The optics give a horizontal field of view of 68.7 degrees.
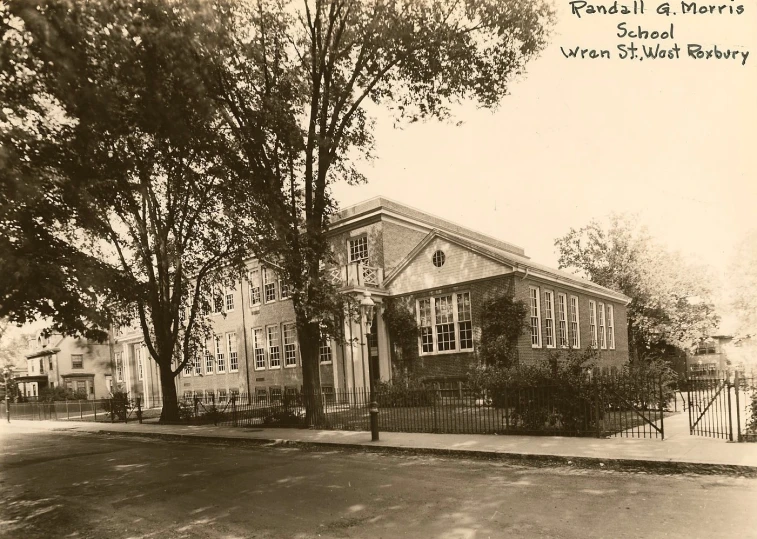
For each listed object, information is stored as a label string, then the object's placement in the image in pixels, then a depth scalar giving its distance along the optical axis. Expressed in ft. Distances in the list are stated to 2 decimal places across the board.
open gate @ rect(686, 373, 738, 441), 35.80
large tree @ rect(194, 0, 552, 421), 47.37
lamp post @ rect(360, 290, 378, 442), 44.06
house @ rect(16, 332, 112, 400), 208.33
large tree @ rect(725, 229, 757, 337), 45.24
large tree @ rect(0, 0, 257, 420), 20.68
